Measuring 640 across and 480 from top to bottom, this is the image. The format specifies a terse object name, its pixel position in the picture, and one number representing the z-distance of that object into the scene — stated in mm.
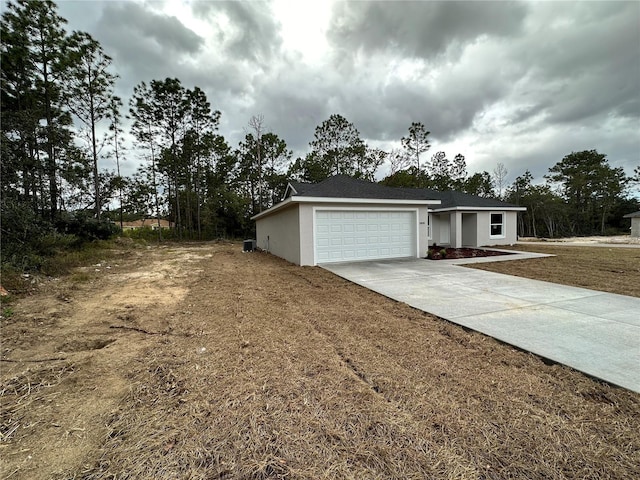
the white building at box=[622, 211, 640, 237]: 22953
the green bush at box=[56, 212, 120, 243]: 12719
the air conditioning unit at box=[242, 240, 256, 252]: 16047
